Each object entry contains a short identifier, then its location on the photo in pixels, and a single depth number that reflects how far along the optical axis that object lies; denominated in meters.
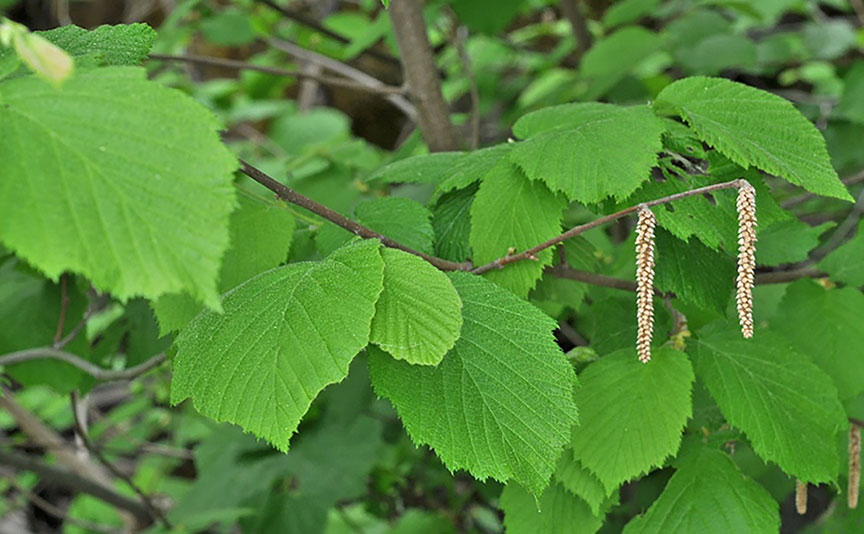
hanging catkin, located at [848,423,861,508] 0.82
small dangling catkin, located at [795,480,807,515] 0.81
